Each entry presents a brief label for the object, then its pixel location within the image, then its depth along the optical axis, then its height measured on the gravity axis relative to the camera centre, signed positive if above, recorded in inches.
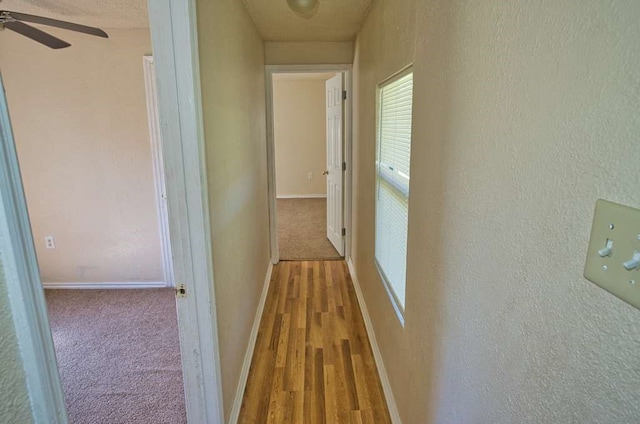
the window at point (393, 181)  68.7 -11.4
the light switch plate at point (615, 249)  17.4 -6.1
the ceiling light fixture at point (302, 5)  82.4 +27.2
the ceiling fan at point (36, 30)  70.7 +21.0
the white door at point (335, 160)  152.3 -14.5
